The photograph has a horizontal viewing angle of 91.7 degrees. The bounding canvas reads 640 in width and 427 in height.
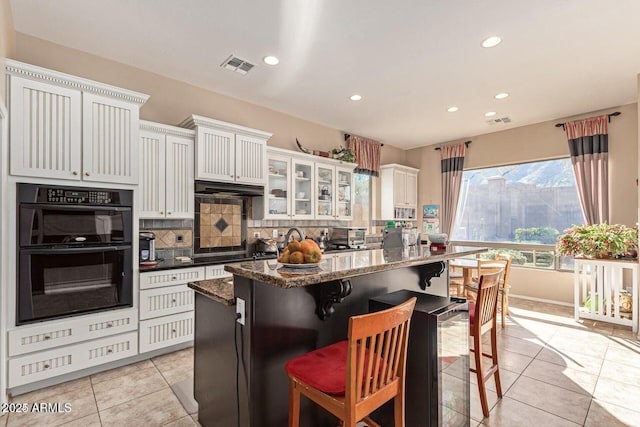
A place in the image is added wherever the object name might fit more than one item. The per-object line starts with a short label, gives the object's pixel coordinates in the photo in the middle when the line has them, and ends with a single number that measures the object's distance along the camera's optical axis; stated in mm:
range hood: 3561
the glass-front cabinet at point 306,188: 4359
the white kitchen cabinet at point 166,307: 2930
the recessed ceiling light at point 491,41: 2799
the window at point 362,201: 5949
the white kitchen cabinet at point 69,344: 2342
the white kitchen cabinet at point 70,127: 2363
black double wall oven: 2363
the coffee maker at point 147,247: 3144
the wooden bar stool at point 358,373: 1257
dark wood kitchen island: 1553
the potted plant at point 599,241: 3852
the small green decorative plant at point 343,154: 5191
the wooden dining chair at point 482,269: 3922
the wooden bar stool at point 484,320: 2109
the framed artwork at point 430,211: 6524
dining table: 4016
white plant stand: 3781
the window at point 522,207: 5090
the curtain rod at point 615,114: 4472
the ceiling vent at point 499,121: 4977
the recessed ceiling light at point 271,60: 3159
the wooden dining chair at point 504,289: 3861
